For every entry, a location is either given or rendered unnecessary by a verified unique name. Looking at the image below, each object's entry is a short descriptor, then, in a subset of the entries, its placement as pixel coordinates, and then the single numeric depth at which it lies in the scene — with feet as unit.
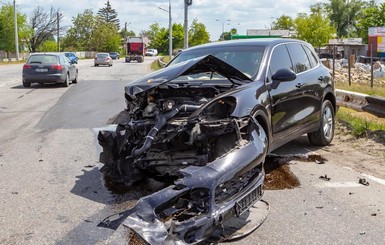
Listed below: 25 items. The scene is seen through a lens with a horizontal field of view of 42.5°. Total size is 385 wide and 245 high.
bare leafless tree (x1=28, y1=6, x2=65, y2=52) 300.40
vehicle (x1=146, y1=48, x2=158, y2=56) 360.07
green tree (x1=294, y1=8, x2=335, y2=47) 210.18
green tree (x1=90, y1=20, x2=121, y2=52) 386.11
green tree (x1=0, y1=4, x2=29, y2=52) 264.52
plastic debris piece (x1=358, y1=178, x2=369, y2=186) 20.63
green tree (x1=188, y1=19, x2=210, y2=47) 207.62
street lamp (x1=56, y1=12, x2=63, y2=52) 305.59
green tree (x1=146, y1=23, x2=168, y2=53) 383.04
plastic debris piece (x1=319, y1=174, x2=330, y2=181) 21.18
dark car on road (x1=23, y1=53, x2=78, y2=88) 66.54
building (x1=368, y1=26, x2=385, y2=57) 173.24
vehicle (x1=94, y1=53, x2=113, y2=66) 161.17
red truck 212.23
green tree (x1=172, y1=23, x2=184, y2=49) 317.01
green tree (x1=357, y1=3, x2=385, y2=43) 277.03
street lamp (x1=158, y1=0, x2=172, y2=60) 153.07
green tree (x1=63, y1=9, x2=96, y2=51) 385.29
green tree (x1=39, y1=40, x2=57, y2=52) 329.74
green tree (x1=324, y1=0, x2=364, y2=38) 384.68
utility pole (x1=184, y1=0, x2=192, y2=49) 91.04
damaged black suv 13.02
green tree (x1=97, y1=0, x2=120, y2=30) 545.03
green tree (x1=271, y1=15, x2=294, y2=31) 255.50
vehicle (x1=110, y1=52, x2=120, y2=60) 295.71
